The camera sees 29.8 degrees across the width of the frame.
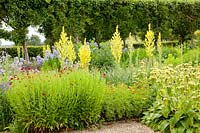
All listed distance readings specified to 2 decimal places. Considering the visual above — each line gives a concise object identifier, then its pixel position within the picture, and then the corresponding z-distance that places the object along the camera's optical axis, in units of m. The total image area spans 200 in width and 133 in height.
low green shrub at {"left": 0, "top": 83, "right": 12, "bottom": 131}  5.96
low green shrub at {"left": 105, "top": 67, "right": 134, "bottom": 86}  7.16
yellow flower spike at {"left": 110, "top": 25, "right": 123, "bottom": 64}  7.24
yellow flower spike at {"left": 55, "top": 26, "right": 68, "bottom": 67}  6.85
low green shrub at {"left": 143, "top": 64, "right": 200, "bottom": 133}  5.14
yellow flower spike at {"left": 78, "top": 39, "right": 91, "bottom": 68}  6.67
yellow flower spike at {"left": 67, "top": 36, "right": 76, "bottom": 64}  6.97
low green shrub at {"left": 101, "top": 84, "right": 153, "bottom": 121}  5.93
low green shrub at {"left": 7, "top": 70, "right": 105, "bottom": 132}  5.30
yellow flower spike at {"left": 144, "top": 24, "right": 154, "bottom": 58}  7.51
